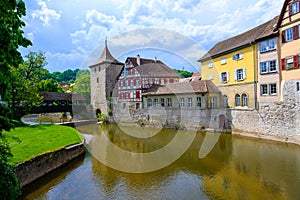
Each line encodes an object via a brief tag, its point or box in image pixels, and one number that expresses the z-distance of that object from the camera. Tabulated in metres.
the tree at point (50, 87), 39.15
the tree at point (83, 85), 40.86
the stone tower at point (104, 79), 31.70
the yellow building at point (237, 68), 17.34
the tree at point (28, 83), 19.20
